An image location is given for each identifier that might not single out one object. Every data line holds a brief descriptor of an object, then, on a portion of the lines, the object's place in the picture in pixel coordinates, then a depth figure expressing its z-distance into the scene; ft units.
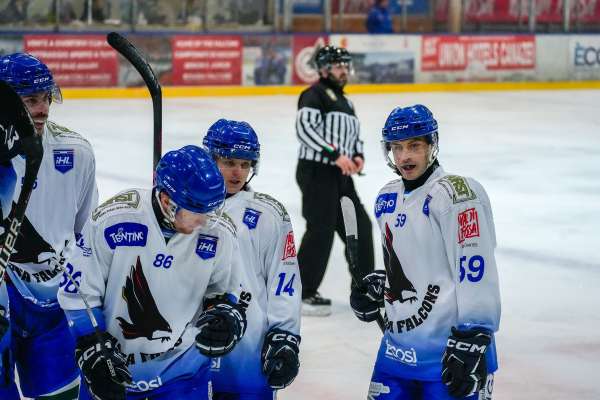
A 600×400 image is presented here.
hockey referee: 42.34
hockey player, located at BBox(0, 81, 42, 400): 19.69
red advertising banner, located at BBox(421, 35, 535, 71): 120.78
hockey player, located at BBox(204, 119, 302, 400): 22.77
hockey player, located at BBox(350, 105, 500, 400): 21.62
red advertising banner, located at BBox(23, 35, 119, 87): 104.53
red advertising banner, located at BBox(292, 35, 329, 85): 115.14
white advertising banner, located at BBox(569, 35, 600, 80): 126.31
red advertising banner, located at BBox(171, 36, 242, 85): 111.04
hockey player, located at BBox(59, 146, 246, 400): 19.86
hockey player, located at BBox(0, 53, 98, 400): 25.36
